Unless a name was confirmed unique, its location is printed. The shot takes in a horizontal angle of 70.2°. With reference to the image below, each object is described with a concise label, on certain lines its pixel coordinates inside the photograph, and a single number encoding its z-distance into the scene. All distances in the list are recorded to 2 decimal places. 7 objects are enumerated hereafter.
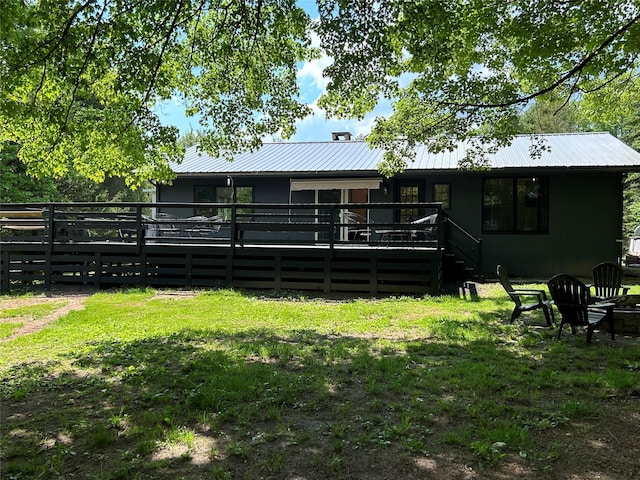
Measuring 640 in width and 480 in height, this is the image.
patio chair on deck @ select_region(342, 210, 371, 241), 11.89
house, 11.55
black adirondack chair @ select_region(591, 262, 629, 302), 7.25
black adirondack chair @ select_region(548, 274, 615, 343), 5.15
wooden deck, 9.14
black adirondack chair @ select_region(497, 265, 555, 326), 6.06
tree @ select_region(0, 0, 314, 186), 4.82
